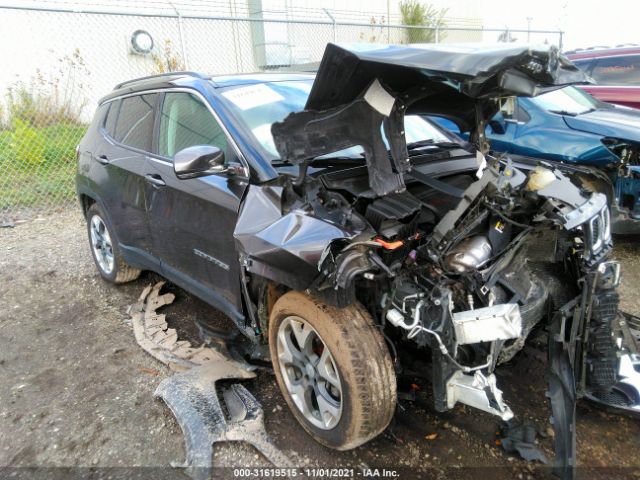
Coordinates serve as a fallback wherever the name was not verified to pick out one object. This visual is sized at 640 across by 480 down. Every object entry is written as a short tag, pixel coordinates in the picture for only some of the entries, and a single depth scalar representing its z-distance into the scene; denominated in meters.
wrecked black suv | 2.03
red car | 6.81
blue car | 4.36
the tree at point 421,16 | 13.51
